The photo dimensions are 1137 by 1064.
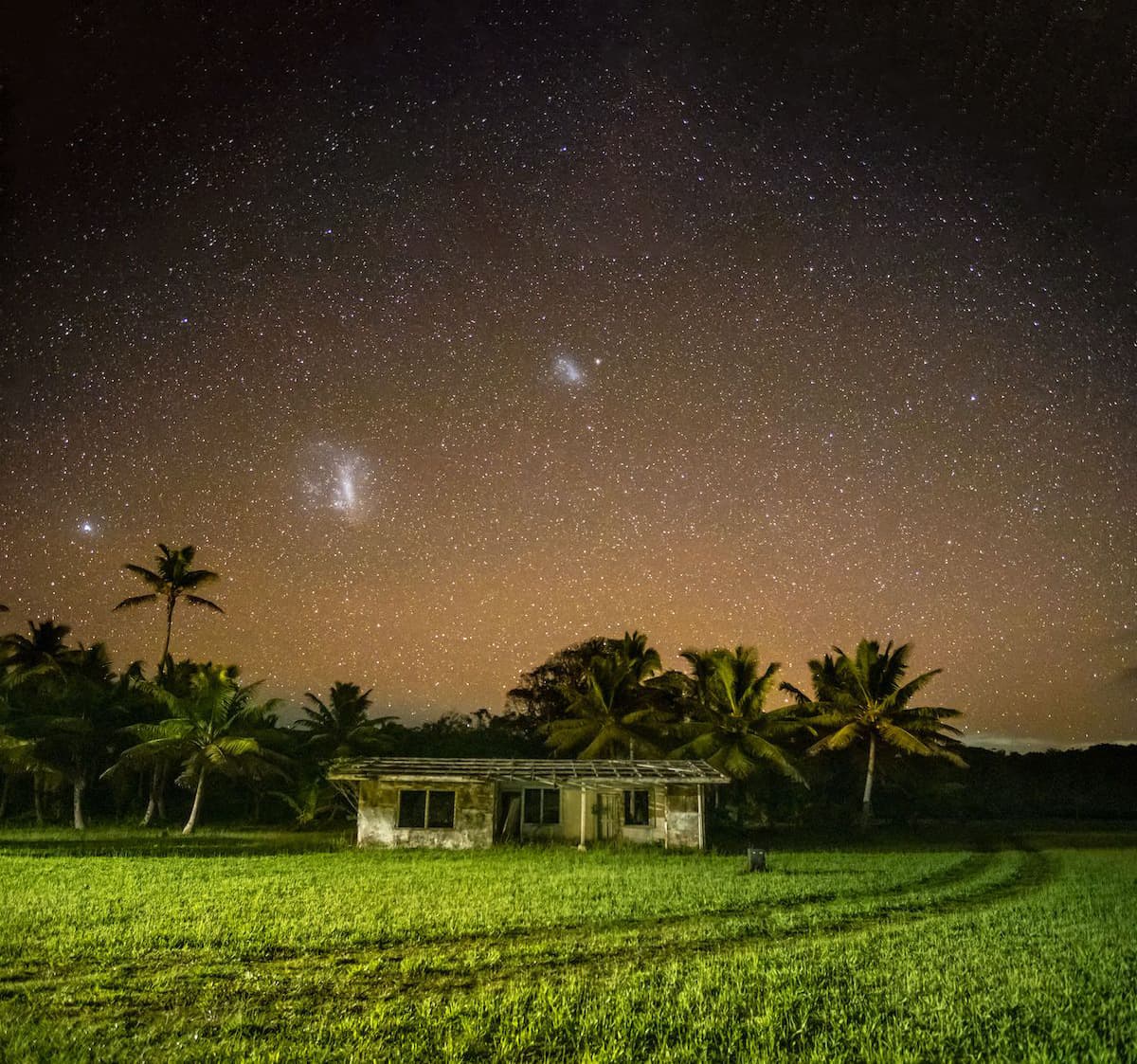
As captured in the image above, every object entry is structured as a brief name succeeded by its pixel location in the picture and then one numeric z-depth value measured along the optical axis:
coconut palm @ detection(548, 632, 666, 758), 33.09
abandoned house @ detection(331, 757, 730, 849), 24.80
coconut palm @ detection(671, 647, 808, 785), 32.47
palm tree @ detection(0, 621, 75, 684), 34.50
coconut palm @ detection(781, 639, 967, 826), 33.66
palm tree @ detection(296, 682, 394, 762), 33.53
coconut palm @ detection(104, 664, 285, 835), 26.88
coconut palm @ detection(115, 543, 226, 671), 38.47
